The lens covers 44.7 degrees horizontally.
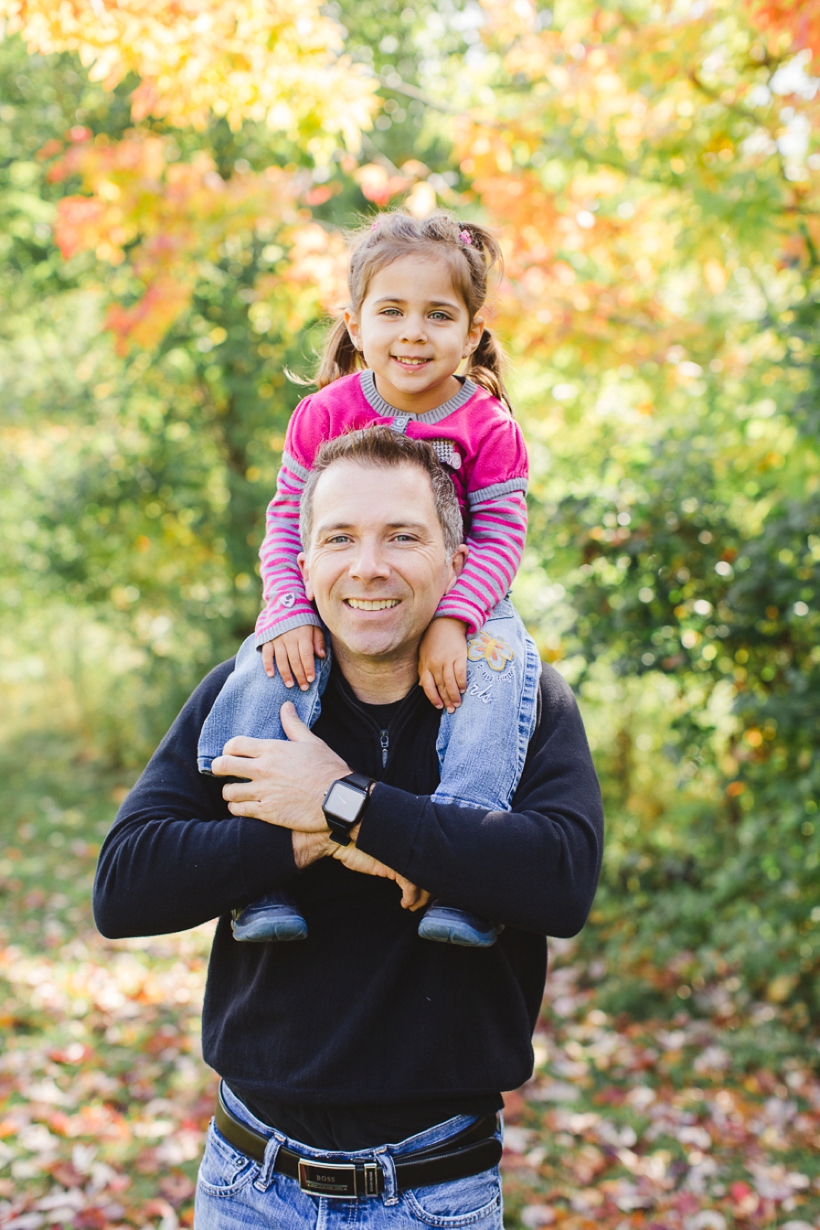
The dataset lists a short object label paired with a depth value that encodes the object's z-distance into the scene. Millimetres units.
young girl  1800
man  1670
